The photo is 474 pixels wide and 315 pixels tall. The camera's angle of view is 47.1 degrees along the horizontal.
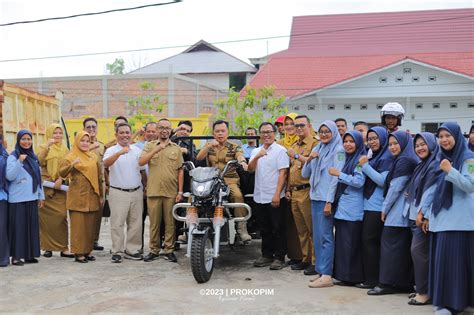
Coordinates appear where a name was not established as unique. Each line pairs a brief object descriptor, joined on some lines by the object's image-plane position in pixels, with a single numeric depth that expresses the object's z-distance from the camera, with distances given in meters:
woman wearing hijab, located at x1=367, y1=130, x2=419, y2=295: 5.06
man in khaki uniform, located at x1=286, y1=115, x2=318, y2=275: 6.10
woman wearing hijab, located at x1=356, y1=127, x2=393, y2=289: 5.29
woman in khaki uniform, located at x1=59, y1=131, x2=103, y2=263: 6.77
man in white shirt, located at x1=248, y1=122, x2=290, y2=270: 6.26
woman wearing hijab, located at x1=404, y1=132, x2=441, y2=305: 4.76
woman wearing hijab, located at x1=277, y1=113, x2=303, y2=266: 6.48
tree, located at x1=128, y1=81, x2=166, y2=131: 20.32
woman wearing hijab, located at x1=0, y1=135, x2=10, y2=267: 6.59
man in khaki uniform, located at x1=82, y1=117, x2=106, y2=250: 7.16
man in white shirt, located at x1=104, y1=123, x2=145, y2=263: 6.85
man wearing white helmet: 5.70
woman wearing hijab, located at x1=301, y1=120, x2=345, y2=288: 5.56
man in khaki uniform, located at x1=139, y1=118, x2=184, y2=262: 6.69
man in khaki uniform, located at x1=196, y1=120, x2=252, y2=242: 6.43
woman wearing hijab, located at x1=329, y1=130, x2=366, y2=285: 5.44
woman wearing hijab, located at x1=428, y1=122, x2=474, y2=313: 4.44
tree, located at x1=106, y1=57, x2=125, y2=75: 58.47
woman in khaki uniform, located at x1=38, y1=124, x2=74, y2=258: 7.15
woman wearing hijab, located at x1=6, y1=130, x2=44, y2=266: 6.68
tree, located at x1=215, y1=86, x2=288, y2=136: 17.30
